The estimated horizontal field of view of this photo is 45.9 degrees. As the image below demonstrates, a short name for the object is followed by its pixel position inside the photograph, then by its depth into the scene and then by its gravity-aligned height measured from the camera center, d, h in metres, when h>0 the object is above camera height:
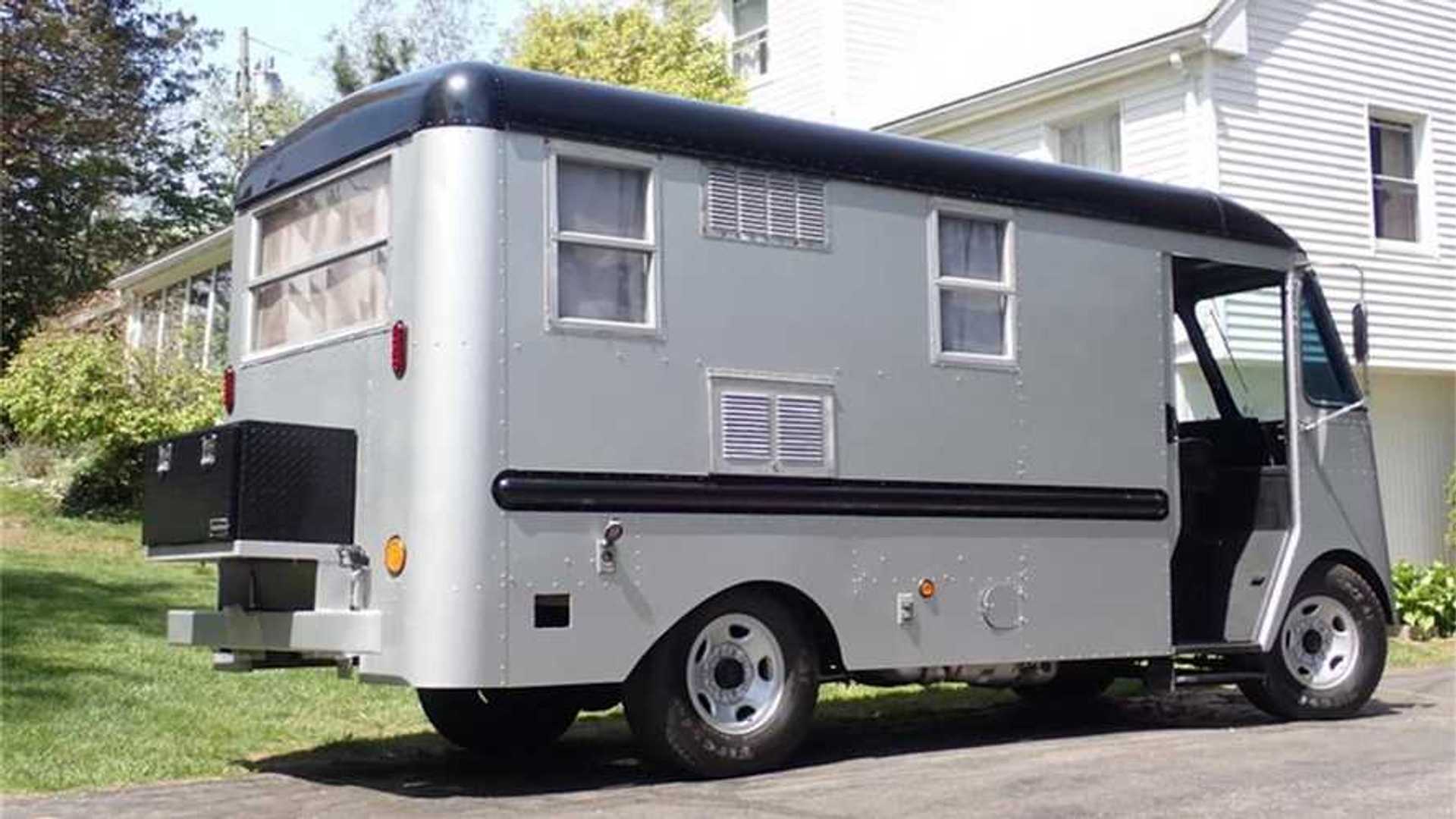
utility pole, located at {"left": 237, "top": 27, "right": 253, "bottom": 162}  40.16 +11.52
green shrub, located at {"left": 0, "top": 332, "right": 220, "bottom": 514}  19.91 +1.83
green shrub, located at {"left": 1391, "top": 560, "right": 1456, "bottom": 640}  15.79 -0.42
